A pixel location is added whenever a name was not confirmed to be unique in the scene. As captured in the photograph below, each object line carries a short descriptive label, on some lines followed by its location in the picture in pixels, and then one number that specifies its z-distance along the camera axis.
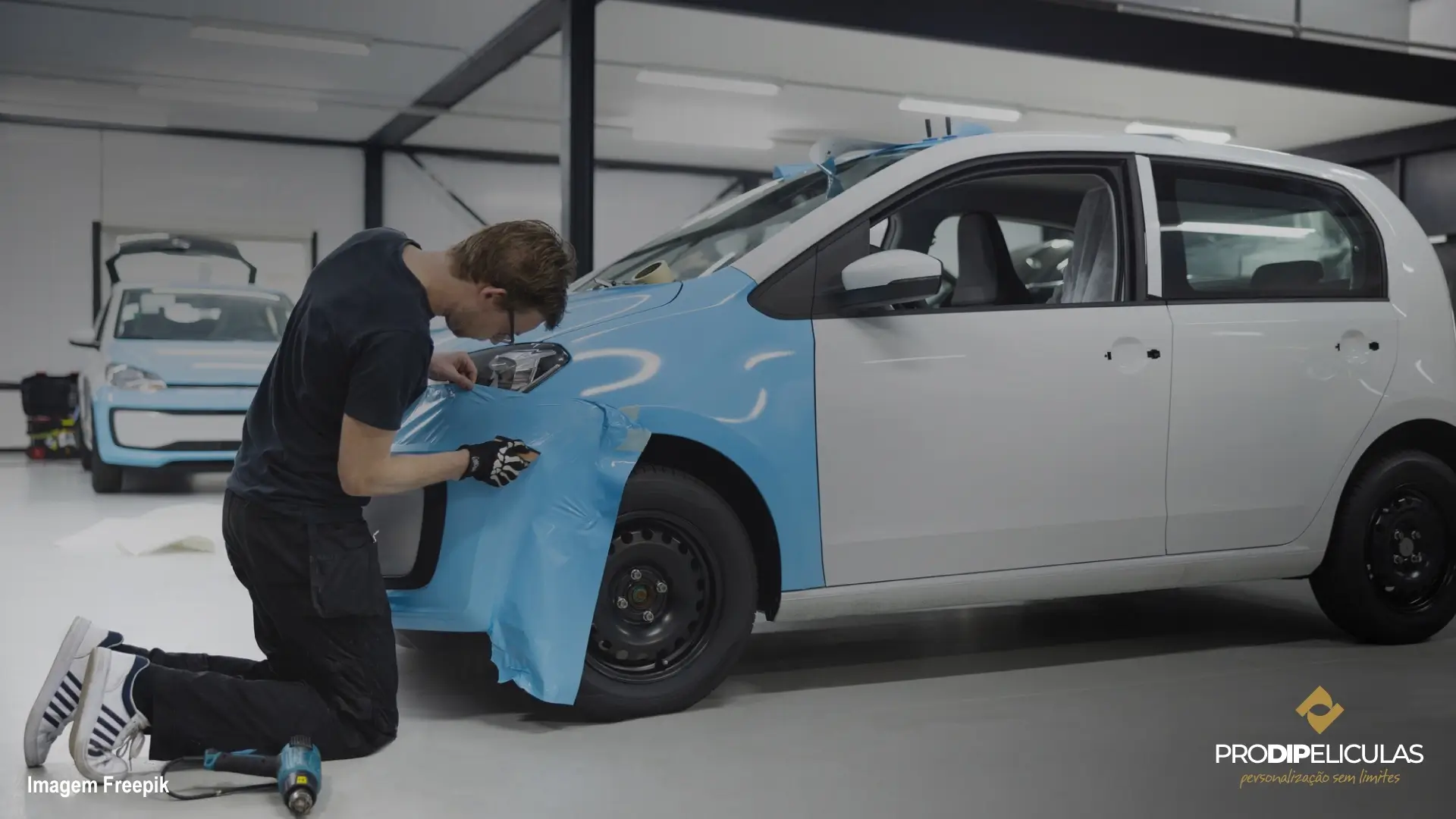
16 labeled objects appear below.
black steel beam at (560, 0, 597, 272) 8.40
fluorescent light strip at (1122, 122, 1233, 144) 14.04
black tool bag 13.55
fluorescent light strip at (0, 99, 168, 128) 13.87
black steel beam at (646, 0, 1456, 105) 8.83
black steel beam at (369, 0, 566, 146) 9.77
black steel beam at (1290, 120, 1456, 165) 14.67
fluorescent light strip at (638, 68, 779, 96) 12.30
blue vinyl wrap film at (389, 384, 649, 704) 2.89
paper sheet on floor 6.25
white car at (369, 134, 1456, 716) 3.10
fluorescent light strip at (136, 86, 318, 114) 13.11
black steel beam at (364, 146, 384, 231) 16.30
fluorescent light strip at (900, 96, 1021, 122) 13.44
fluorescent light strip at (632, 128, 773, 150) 15.49
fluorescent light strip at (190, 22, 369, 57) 10.52
